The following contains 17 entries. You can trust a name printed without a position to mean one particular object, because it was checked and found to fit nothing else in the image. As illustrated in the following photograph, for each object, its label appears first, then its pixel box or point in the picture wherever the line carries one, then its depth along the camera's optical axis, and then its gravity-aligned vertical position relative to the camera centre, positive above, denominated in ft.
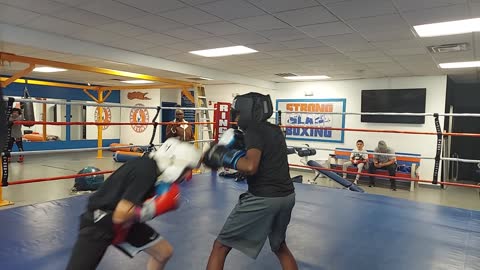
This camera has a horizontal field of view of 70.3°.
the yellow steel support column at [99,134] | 30.68 -1.91
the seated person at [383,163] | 21.90 -2.68
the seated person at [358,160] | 22.86 -2.67
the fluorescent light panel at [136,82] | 32.28 +3.08
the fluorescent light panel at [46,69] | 25.86 +3.28
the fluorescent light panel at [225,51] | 16.71 +3.37
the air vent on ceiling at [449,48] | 14.35 +3.32
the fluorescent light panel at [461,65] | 18.35 +3.30
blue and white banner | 26.53 +0.10
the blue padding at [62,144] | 32.16 -3.26
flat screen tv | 23.06 +1.35
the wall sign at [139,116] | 37.78 -0.20
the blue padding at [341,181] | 15.87 -2.90
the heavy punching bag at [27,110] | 28.50 +0.08
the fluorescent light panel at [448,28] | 11.43 +3.38
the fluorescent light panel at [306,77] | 25.03 +3.20
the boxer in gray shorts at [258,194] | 5.04 -1.14
